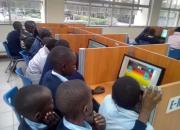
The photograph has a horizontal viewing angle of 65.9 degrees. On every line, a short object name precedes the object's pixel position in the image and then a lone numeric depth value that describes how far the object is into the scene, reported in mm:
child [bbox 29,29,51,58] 2328
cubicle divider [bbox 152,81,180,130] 883
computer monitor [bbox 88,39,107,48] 1981
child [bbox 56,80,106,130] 688
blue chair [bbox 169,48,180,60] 2955
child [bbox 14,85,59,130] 742
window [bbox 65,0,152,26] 4183
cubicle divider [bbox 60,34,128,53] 2246
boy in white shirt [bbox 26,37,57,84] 1675
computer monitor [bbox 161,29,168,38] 3643
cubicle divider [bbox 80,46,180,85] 1304
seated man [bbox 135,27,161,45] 3643
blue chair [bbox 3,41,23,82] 2558
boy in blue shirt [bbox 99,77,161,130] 841
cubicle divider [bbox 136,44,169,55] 1766
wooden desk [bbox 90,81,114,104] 1277
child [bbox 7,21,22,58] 2726
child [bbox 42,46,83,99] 1077
